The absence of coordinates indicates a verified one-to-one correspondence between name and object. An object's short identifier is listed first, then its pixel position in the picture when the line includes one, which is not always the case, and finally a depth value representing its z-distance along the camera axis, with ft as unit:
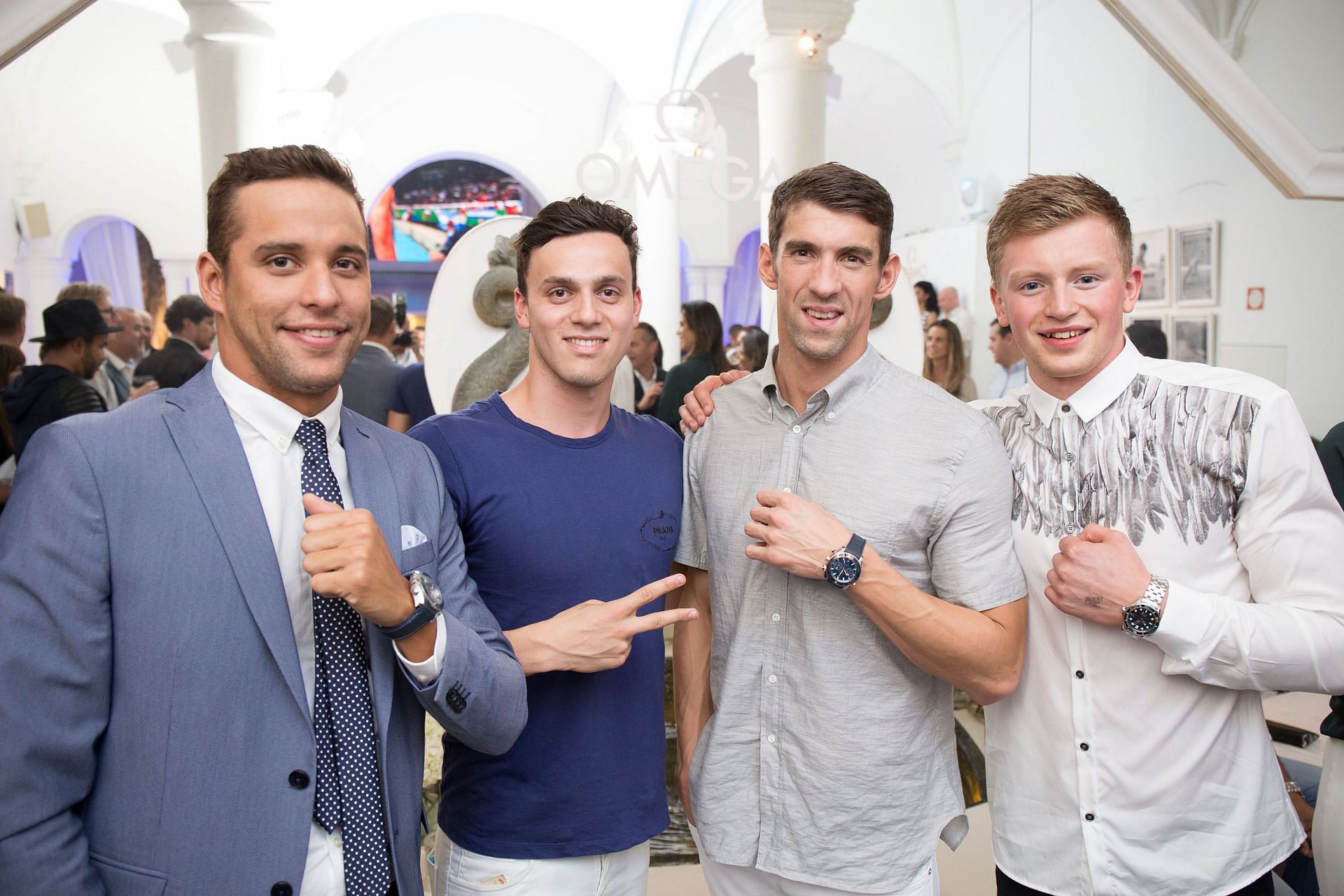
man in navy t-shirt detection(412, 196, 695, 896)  5.30
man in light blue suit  3.70
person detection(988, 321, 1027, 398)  17.92
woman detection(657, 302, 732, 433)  14.46
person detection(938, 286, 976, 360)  18.75
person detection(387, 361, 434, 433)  13.69
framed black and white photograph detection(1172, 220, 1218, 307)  17.61
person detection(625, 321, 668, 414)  16.38
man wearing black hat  11.89
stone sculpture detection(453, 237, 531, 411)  12.27
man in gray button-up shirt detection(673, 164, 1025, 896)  5.23
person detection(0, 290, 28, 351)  12.97
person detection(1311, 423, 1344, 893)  5.95
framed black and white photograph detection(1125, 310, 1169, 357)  16.19
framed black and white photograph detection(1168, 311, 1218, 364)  17.81
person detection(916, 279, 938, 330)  18.33
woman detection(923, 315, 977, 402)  16.85
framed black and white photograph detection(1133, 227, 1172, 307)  18.26
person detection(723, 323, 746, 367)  19.88
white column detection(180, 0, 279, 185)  15.05
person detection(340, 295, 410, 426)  14.44
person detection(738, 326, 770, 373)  16.26
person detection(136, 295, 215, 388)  13.56
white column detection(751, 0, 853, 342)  17.10
